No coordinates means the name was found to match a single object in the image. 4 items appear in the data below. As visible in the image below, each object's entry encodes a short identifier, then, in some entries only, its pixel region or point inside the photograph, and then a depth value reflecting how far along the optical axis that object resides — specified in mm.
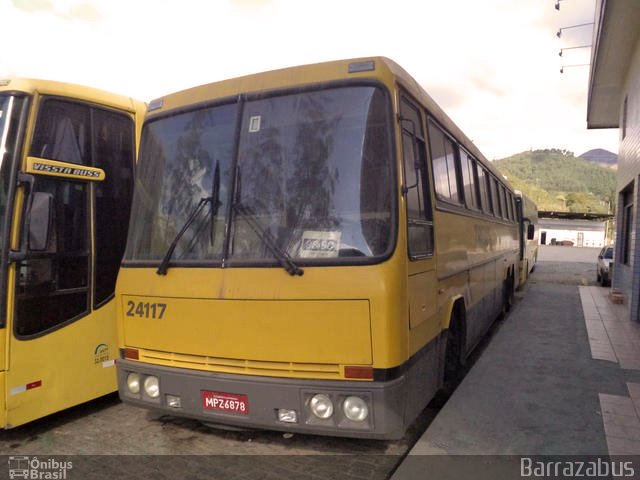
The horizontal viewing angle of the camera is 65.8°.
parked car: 17812
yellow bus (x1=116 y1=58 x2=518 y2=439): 3303
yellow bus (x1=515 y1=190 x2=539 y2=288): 15148
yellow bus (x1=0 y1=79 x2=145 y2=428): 4156
